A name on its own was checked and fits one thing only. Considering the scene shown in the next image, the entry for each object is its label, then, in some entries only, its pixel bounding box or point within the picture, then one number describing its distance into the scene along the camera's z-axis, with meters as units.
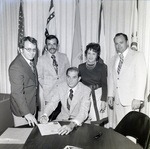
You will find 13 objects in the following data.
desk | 1.41
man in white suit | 2.59
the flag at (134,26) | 3.39
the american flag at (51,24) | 3.62
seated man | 2.35
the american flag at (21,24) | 3.81
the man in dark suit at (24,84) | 2.14
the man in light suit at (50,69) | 3.07
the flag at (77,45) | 3.76
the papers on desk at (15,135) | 1.52
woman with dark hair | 2.89
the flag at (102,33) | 3.60
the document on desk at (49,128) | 1.66
